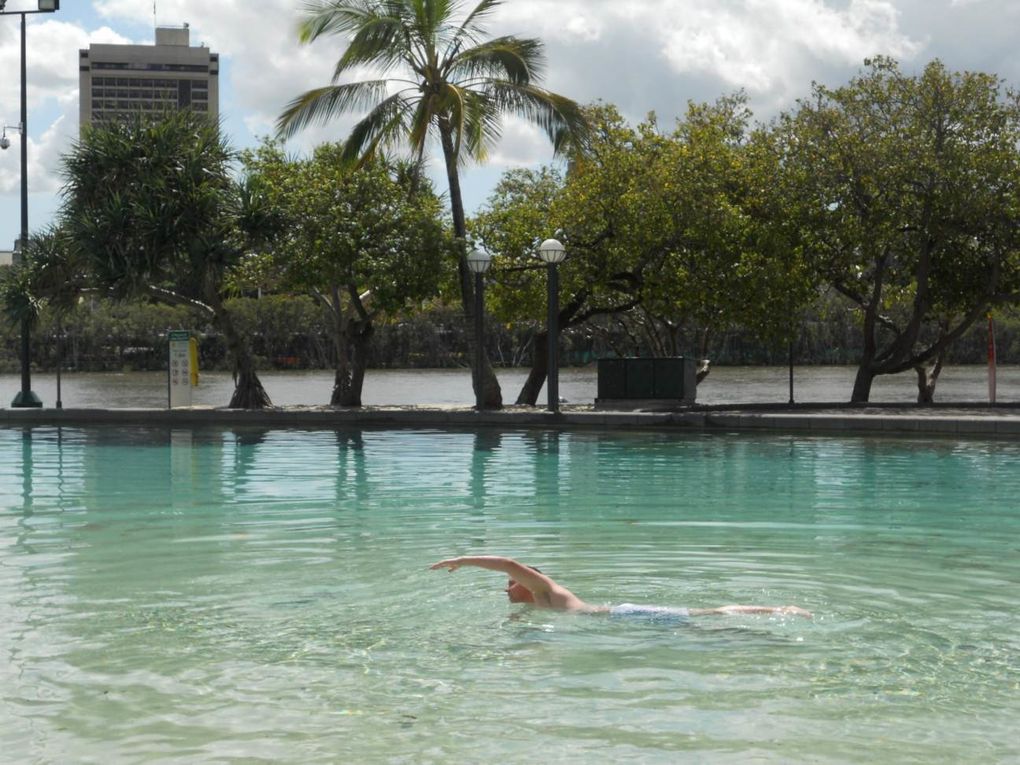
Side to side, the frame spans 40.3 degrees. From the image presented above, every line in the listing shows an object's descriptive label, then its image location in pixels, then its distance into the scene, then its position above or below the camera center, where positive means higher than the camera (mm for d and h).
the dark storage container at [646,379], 29453 -237
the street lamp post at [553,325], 25953 +816
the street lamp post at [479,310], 26719 +1141
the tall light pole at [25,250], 30984 +2655
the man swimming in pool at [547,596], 7785 -1330
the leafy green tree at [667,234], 29062 +2867
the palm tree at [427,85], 26984 +5599
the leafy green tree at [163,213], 29969 +3332
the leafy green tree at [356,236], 29250 +2796
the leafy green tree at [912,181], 28391 +3889
